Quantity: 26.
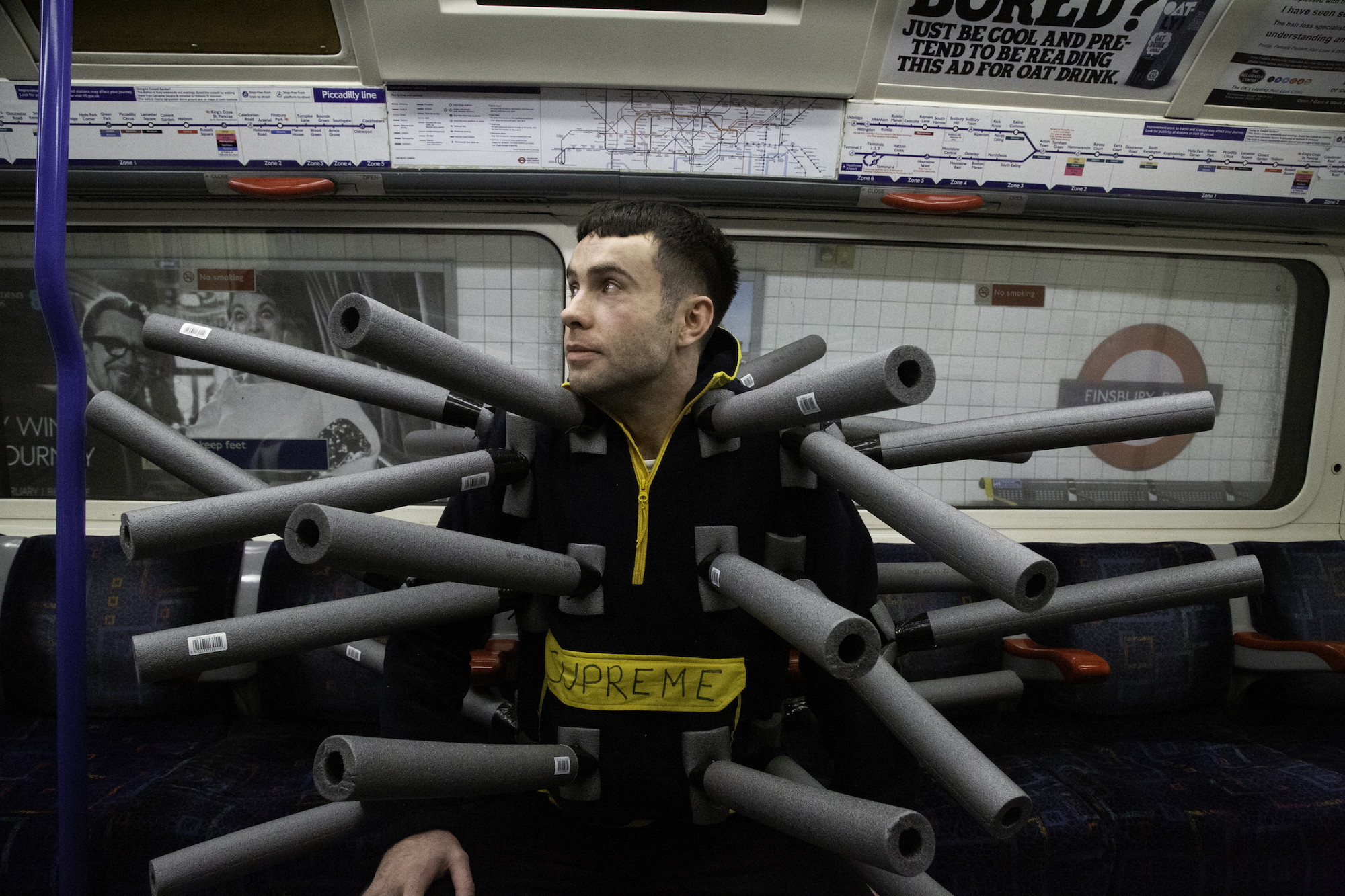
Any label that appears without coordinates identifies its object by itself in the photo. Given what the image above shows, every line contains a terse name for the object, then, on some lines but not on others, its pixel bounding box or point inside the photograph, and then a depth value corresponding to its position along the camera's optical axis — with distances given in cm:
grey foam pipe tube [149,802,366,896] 127
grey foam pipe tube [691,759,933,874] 100
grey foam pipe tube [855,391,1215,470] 118
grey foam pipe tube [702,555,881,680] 97
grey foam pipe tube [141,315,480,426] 131
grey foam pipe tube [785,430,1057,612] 92
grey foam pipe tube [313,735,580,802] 101
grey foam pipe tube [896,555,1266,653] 143
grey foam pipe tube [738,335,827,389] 173
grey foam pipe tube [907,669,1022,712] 193
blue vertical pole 122
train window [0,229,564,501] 284
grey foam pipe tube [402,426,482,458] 199
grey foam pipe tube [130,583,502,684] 110
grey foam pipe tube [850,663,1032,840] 100
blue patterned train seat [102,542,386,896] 191
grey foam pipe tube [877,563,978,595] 190
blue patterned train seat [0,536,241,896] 245
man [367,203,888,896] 140
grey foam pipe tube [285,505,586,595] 94
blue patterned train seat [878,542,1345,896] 203
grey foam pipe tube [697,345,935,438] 101
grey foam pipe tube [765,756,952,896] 126
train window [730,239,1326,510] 296
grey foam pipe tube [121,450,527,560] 106
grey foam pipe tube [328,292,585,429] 101
